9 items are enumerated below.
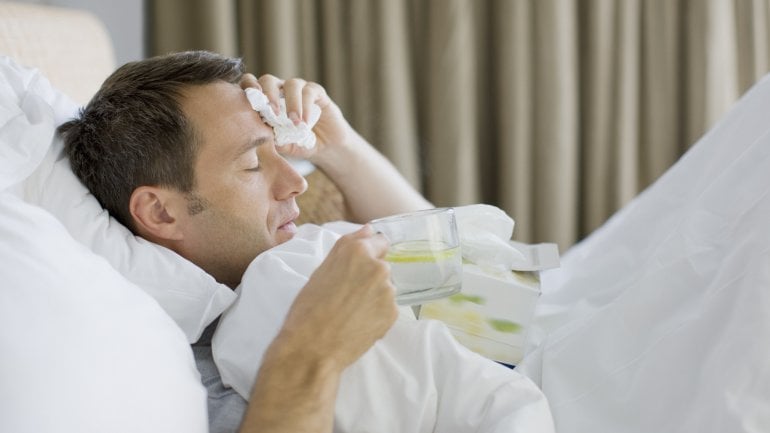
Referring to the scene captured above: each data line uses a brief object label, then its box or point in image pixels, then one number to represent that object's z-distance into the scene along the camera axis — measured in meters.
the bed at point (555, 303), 1.23
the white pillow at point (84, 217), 1.45
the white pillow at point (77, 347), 1.20
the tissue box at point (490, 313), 1.52
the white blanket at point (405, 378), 1.35
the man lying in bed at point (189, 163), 1.56
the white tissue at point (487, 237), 1.57
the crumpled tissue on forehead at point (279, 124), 1.59
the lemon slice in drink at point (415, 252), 1.36
